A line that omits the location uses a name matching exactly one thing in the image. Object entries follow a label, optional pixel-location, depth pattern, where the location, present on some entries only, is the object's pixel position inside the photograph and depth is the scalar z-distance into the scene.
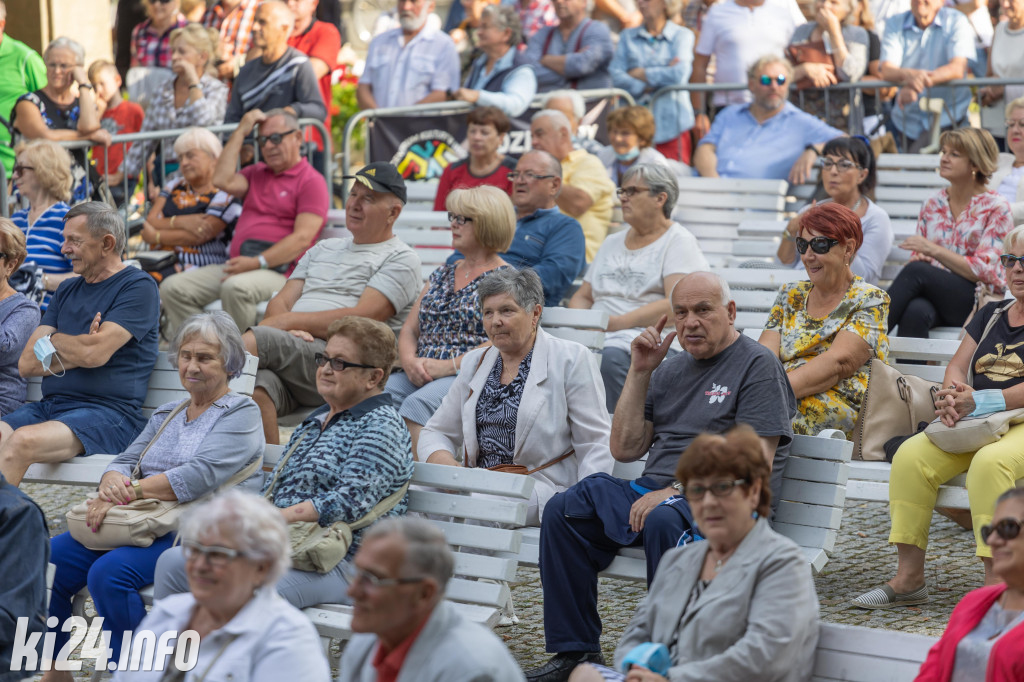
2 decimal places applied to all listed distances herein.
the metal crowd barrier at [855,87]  18.09
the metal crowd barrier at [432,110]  19.39
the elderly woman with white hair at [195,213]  17.20
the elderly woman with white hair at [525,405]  10.17
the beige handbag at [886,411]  10.97
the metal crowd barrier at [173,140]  18.00
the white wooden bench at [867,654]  6.66
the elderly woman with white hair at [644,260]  13.71
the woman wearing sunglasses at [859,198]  14.68
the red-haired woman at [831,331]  10.91
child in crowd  21.41
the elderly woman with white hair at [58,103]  18.64
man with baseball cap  13.34
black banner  20.05
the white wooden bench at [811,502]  9.34
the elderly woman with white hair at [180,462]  9.22
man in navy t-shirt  11.76
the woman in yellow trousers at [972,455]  9.84
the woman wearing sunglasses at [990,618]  6.49
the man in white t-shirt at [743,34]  20.12
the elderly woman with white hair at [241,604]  6.43
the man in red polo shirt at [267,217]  16.47
